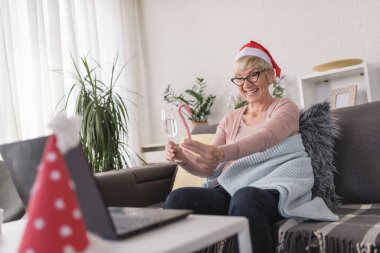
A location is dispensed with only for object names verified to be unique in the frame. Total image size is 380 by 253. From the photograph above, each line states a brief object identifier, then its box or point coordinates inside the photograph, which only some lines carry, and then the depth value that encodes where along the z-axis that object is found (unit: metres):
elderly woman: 1.36
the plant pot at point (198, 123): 3.34
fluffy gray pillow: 1.62
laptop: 0.69
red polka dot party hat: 0.58
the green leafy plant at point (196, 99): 3.42
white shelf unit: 2.57
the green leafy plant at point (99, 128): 2.72
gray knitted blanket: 1.41
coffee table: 0.70
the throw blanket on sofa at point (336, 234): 1.14
